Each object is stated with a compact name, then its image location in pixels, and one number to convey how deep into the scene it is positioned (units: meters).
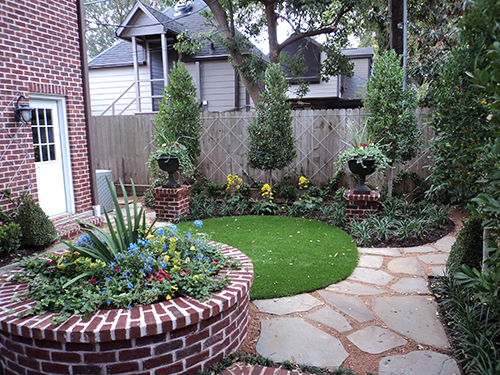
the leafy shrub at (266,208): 6.69
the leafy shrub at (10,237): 4.47
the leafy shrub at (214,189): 7.73
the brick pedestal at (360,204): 5.68
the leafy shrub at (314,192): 7.30
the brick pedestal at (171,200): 6.51
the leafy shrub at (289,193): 7.23
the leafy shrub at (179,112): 6.94
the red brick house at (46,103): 4.95
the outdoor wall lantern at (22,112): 4.99
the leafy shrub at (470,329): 2.26
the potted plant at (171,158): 6.46
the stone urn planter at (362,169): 5.66
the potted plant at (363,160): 5.64
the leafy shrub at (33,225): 4.76
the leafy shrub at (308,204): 6.61
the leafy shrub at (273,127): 6.64
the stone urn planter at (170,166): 6.46
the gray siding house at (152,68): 11.12
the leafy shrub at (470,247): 3.32
